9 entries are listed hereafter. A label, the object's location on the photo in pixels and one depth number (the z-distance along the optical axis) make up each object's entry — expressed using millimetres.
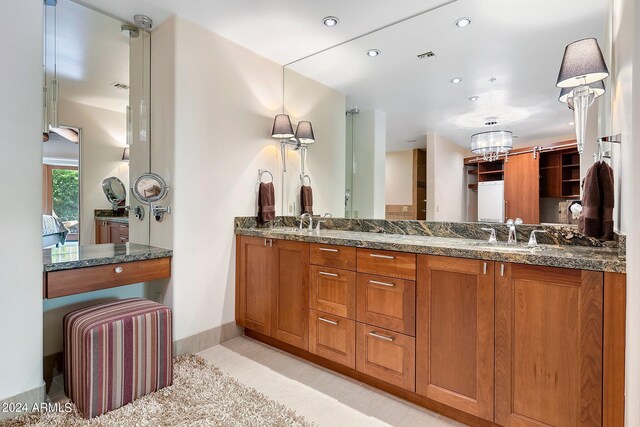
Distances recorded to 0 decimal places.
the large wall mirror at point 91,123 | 2145
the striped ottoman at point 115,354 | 1637
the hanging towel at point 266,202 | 2875
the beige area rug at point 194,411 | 1616
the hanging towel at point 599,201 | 1440
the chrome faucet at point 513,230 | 1882
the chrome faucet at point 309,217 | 2905
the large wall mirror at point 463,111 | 1845
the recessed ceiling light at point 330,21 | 2326
